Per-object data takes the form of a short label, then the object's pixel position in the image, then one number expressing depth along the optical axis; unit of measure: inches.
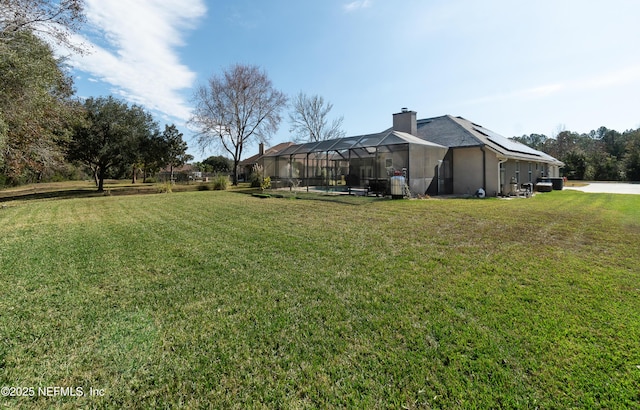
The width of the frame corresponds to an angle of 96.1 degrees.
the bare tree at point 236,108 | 989.2
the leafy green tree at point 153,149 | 833.5
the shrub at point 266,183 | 730.8
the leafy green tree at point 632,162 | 1127.0
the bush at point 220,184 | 804.9
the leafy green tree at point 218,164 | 2153.1
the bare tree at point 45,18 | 346.0
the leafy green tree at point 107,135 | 716.7
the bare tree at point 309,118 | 1403.8
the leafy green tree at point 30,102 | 339.9
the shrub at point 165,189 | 729.2
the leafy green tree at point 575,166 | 1248.2
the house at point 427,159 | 539.2
